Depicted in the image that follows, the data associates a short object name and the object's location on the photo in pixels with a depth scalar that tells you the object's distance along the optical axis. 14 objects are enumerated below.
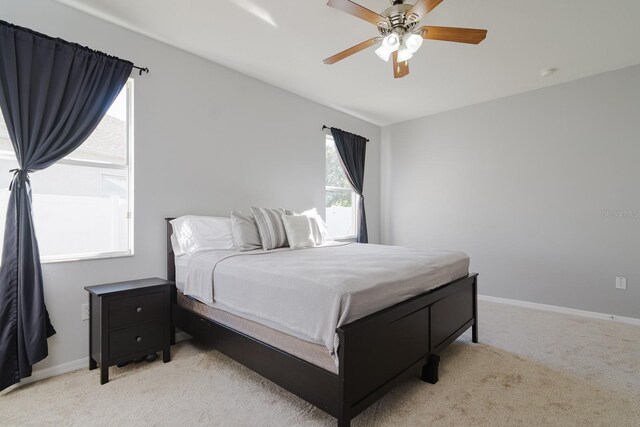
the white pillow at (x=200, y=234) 2.70
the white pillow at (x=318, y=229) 3.26
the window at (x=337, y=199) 4.70
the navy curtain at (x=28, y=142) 2.00
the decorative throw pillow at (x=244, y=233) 2.74
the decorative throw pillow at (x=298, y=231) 2.99
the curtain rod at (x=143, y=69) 2.64
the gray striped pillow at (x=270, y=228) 2.85
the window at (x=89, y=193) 2.27
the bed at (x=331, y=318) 1.52
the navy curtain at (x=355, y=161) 4.65
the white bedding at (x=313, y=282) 1.56
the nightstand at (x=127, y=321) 2.09
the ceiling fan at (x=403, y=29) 1.87
